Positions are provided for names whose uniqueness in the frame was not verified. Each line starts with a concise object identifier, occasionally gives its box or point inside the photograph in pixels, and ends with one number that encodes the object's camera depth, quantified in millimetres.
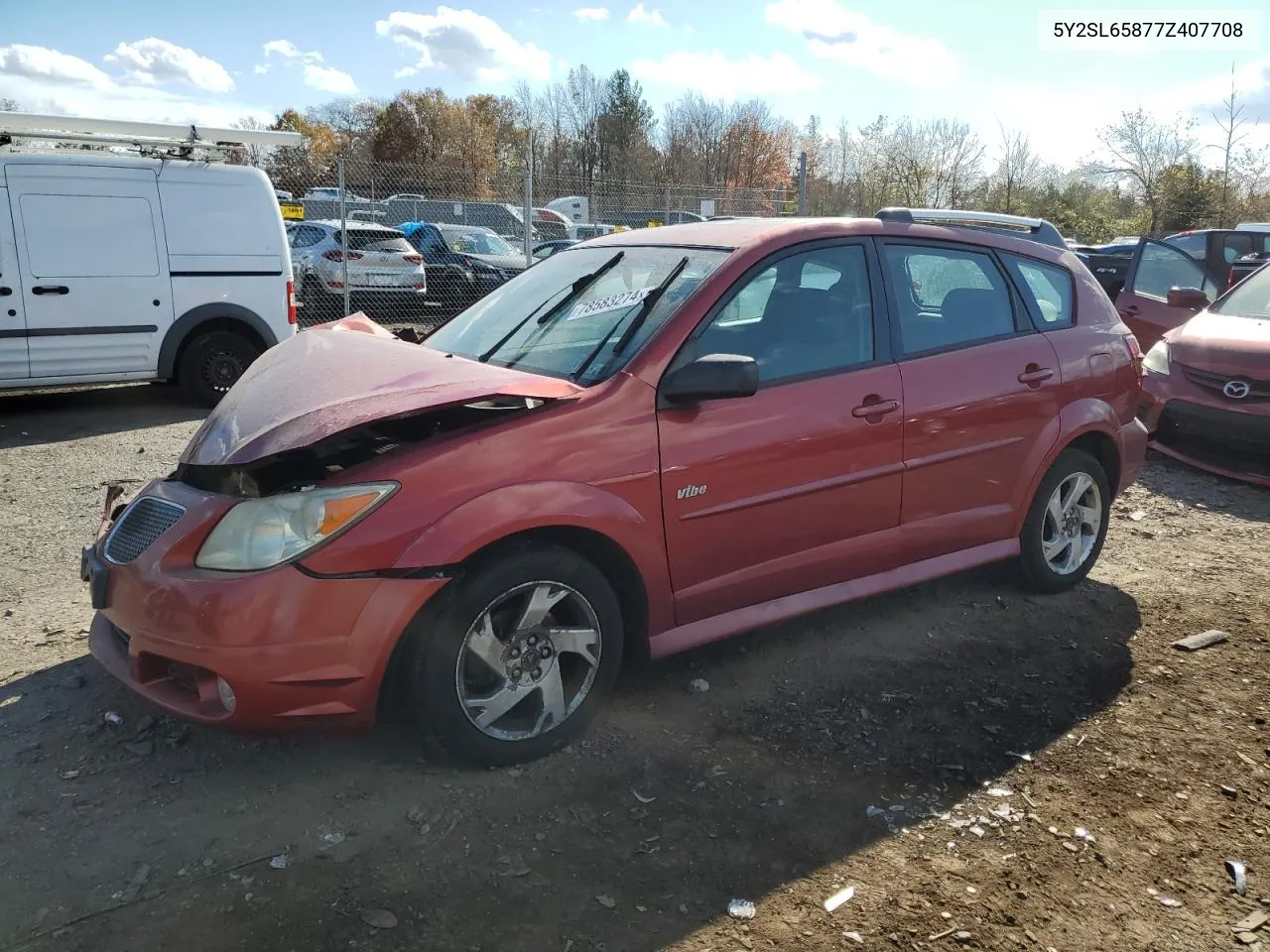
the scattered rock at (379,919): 2432
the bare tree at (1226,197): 24108
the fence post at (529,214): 12859
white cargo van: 8016
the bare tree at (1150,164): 26797
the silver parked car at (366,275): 14750
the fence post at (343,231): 12345
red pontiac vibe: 2812
